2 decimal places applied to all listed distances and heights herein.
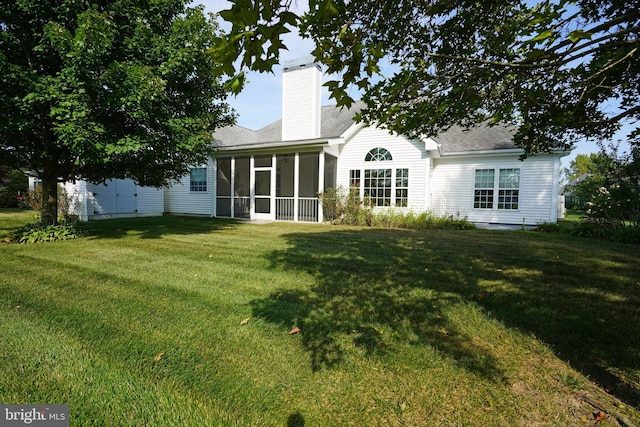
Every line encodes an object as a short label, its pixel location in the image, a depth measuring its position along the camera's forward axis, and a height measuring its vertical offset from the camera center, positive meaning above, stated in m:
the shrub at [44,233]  6.95 -0.92
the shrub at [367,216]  11.23 -0.63
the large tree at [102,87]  5.61 +2.33
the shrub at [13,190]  17.61 +0.35
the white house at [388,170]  12.06 +1.38
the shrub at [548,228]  10.70 -0.91
